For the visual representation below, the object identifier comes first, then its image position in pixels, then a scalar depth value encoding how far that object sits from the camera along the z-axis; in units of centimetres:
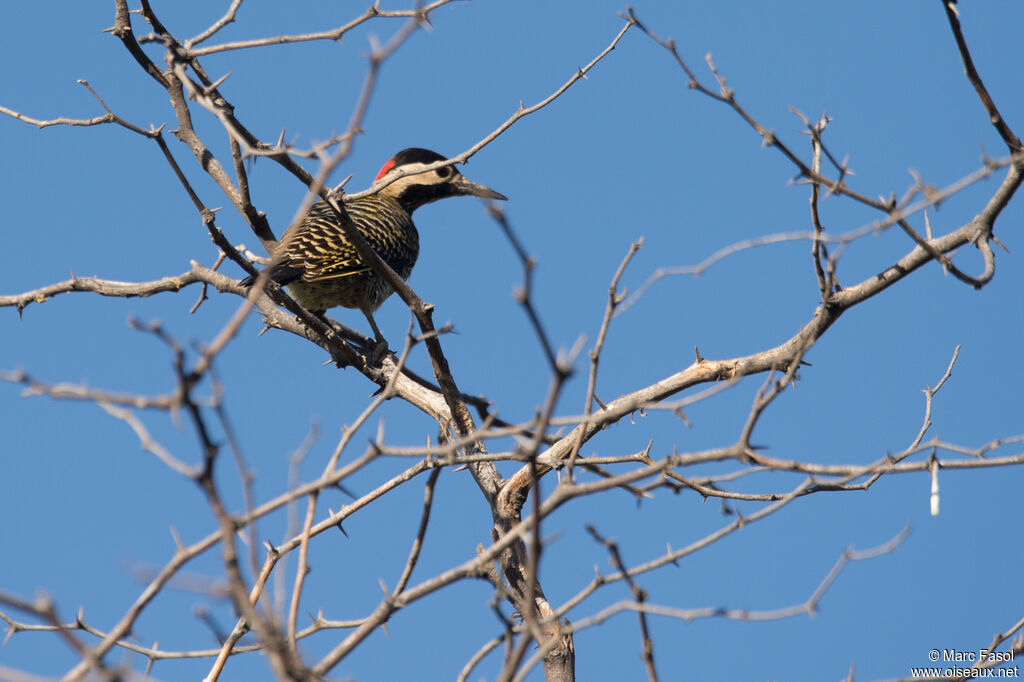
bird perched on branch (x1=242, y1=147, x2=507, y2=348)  1257
